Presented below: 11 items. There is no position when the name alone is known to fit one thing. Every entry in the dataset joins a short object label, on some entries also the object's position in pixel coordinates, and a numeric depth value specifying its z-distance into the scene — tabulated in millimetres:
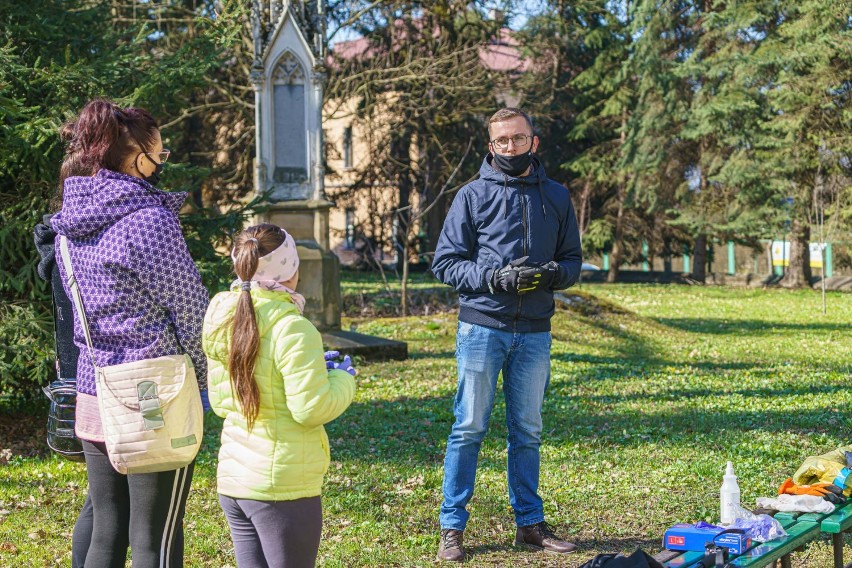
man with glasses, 5090
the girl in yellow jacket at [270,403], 3379
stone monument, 12867
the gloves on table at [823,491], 4801
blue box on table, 4039
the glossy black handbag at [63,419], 3992
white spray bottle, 4457
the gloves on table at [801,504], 4648
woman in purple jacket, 3541
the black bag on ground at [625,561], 3605
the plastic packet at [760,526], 4212
